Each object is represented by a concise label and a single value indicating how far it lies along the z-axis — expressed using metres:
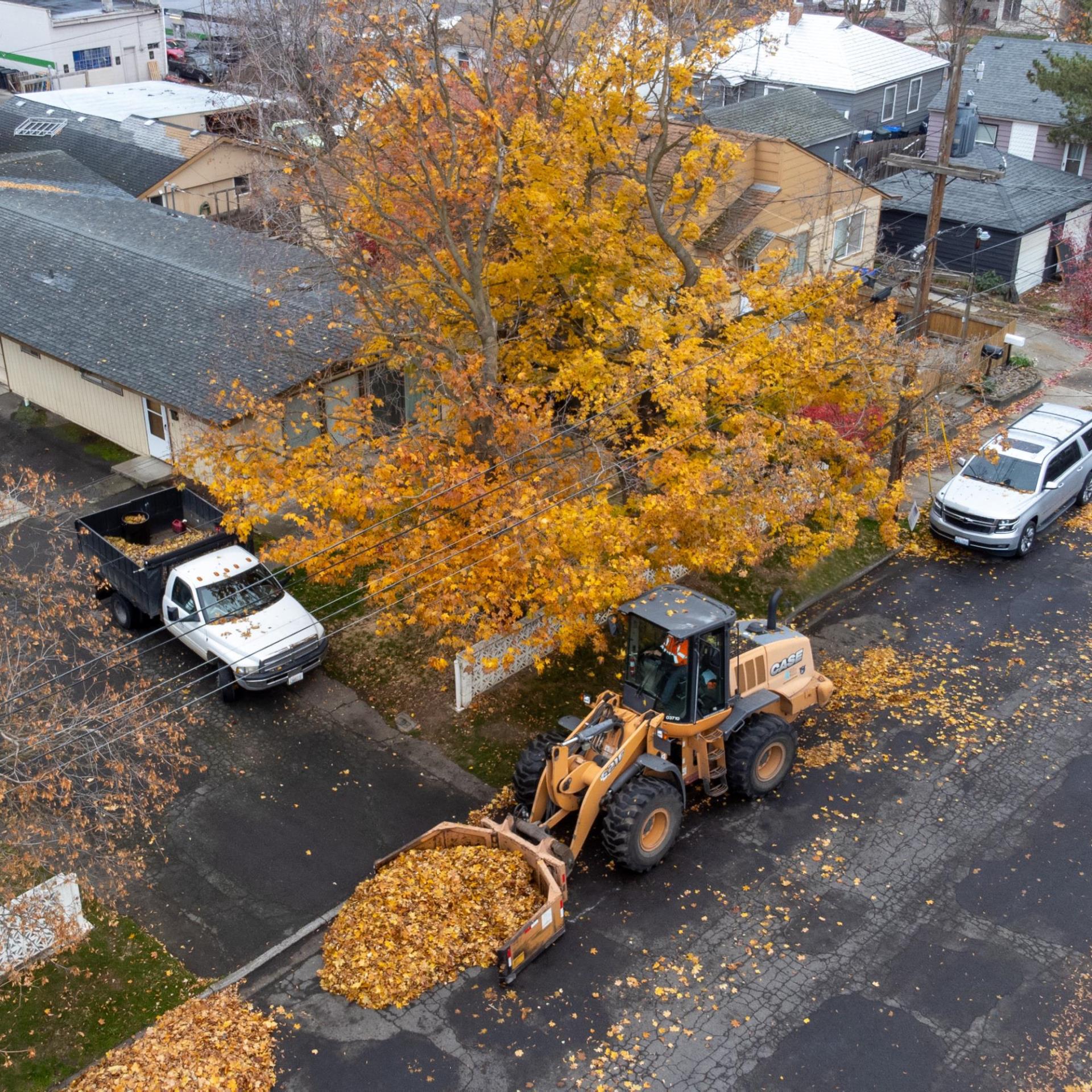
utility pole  19.72
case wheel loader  13.91
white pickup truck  18.14
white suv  22.67
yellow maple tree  16.56
